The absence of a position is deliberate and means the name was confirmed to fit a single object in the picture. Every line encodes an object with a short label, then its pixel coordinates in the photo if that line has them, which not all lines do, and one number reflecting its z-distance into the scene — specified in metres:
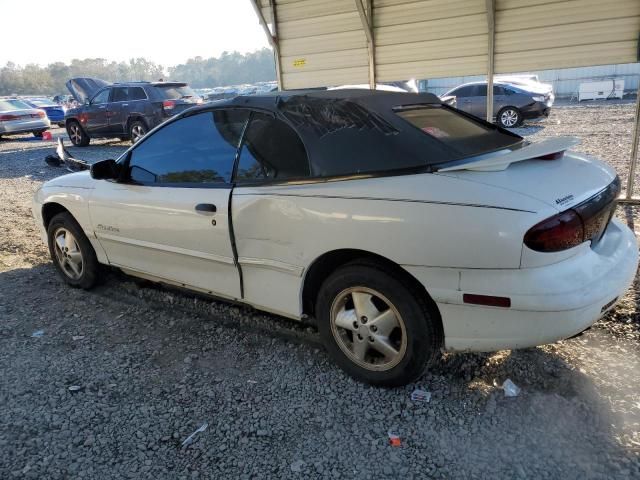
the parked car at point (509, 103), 15.38
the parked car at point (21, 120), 18.39
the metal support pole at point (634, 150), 5.82
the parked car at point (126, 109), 13.60
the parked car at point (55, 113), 24.91
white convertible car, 2.31
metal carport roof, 5.56
